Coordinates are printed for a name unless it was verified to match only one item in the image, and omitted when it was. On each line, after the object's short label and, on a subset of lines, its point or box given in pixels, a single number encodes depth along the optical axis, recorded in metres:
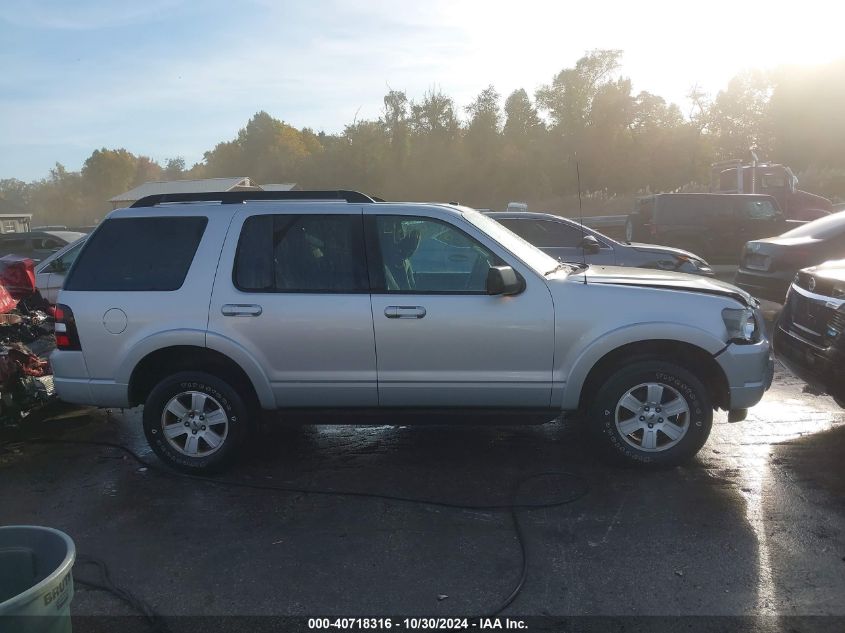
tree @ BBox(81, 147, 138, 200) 78.19
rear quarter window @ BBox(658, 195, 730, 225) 15.24
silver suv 4.47
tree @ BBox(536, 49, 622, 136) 49.78
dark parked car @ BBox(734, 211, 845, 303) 9.28
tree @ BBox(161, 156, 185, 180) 93.28
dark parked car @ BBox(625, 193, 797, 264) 15.20
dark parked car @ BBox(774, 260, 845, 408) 4.79
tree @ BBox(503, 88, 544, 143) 54.03
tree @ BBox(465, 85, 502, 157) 54.50
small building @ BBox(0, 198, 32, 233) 38.50
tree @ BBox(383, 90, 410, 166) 56.34
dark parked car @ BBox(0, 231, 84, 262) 16.44
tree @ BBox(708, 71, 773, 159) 51.81
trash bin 2.24
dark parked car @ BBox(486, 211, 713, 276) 10.14
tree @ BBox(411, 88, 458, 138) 56.75
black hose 3.22
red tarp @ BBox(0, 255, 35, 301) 9.20
